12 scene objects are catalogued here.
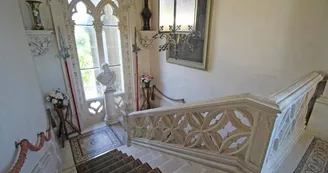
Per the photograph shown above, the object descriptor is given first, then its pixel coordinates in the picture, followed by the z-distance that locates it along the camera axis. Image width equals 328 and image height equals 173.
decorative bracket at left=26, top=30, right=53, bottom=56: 2.69
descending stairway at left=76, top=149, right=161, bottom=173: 1.69
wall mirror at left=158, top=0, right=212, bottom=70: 2.15
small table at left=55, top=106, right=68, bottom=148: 3.13
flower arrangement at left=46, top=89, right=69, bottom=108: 3.04
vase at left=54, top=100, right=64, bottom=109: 3.11
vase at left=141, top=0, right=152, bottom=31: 3.68
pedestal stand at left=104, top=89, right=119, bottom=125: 3.74
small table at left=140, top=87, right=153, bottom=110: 4.26
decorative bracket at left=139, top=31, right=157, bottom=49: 3.74
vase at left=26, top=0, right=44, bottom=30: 2.61
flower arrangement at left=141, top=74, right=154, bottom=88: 4.09
